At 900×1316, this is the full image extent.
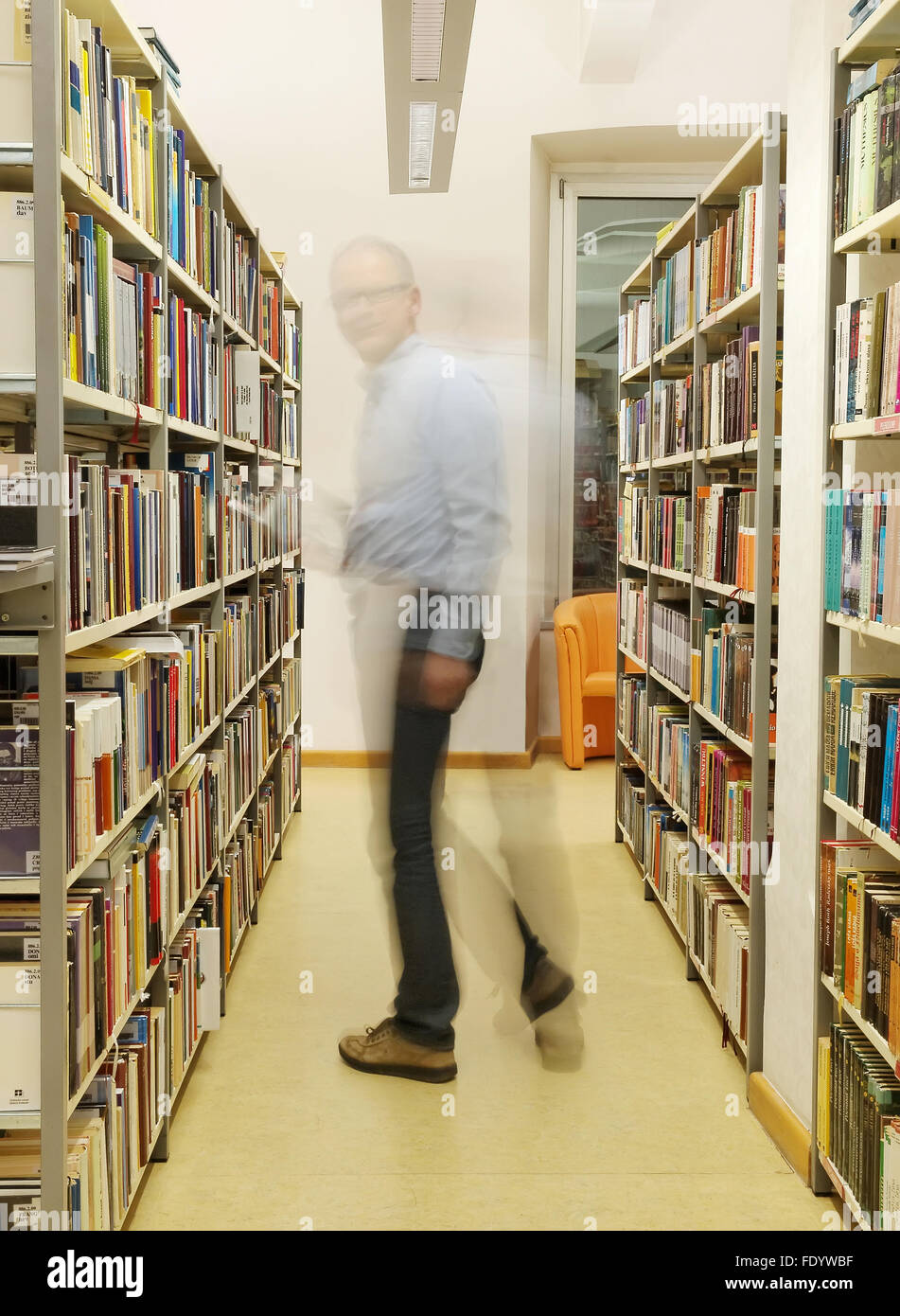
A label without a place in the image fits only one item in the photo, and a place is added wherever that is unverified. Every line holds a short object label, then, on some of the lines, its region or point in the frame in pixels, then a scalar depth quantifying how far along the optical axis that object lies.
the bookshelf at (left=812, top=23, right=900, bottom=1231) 2.07
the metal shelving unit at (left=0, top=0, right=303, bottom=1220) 1.73
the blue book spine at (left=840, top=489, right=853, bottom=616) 2.20
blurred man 2.86
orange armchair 6.50
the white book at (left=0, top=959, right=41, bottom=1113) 1.77
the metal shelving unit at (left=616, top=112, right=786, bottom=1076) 2.86
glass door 7.07
